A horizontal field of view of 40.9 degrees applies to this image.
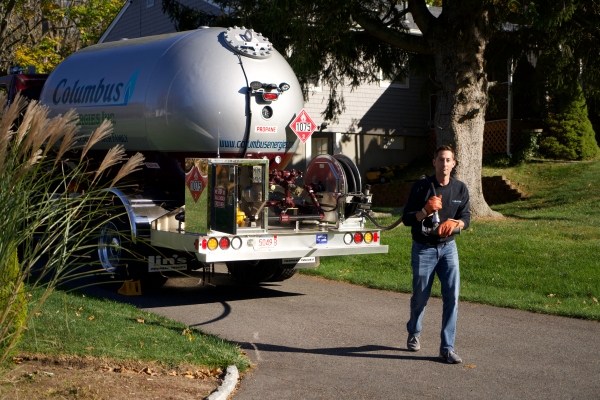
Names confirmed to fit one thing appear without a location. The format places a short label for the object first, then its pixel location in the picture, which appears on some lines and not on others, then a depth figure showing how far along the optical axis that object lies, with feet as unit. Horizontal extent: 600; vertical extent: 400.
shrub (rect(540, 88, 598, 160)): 74.38
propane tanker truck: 31.09
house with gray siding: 88.48
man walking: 23.76
